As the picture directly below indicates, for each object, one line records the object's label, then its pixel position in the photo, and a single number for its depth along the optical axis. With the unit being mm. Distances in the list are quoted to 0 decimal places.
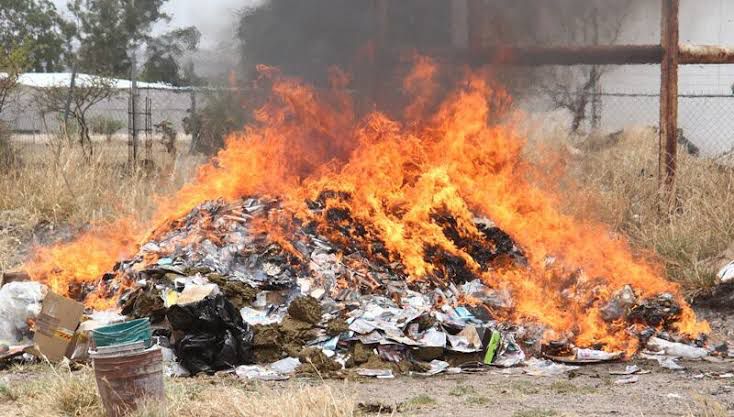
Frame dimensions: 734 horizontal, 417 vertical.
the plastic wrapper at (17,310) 15570
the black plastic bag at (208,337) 13758
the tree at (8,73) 28500
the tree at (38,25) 80375
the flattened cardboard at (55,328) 14289
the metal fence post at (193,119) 32284
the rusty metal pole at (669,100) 19703
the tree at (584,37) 21391
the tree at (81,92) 38750
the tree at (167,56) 37737
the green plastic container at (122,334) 10242
